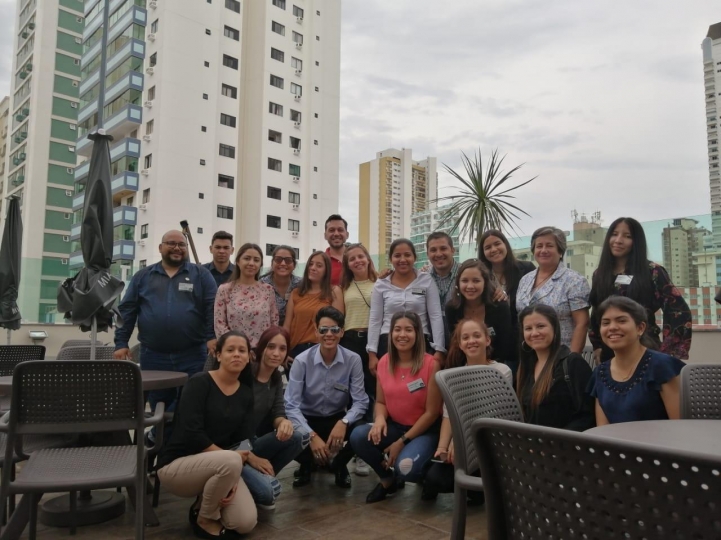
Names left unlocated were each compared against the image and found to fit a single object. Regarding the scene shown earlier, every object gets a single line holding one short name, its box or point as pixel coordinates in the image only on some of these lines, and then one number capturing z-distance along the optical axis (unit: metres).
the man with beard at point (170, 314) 3.85
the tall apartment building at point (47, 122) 37.59
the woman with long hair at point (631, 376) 2.35
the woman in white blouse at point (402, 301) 3.90
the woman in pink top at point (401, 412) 3.26
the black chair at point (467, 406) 1.95
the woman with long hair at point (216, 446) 2.67
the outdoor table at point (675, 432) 1.63
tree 9.02
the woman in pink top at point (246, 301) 3.95
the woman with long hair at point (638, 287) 3.32
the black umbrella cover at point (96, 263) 3.53
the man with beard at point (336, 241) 4.62
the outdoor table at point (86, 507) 2.63
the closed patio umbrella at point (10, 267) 6.61
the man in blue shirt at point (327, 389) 3.62
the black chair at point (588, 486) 0.81
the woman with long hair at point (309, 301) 4.16
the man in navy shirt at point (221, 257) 4.51
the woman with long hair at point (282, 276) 4.35
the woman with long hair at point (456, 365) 3.12
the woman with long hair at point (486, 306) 3.57
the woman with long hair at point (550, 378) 2.68
